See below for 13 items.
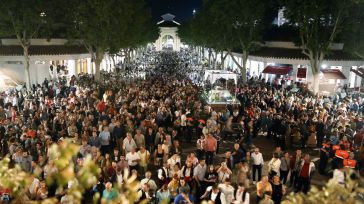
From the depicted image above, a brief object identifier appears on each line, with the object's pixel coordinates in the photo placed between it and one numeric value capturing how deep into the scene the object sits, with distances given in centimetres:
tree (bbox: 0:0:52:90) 2555
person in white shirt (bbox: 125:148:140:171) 1072
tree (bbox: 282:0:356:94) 2398
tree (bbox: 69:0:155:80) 3042
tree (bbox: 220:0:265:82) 3078
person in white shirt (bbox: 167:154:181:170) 1017
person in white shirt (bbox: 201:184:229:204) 842
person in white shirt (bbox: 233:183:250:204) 839
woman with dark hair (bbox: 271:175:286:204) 901
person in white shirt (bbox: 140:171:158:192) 907
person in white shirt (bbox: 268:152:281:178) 1033
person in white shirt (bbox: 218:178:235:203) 856
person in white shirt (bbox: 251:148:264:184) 1092
